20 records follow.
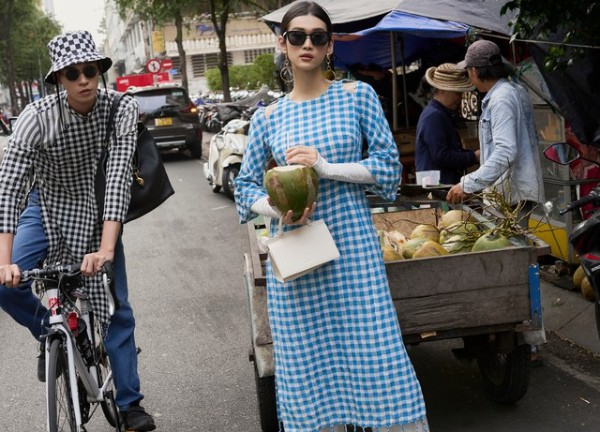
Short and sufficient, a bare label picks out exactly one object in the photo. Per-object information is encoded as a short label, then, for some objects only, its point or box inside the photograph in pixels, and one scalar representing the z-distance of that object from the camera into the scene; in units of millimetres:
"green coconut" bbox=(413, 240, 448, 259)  4211
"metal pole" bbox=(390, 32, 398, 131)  9392
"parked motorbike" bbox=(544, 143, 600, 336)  3281
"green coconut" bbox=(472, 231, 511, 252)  4191
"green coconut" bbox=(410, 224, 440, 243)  4617
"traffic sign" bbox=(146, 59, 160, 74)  30544
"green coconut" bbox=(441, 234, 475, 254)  4379
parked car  21031
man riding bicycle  3990
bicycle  3734
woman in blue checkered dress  3350
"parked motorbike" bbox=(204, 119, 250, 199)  14101
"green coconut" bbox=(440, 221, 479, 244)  4500
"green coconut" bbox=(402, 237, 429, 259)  4367
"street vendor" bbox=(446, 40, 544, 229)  5320
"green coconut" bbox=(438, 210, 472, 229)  4820
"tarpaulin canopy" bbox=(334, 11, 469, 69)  7832
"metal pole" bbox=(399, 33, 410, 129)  10502
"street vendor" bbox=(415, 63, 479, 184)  6336
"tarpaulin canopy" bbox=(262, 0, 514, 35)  6621
